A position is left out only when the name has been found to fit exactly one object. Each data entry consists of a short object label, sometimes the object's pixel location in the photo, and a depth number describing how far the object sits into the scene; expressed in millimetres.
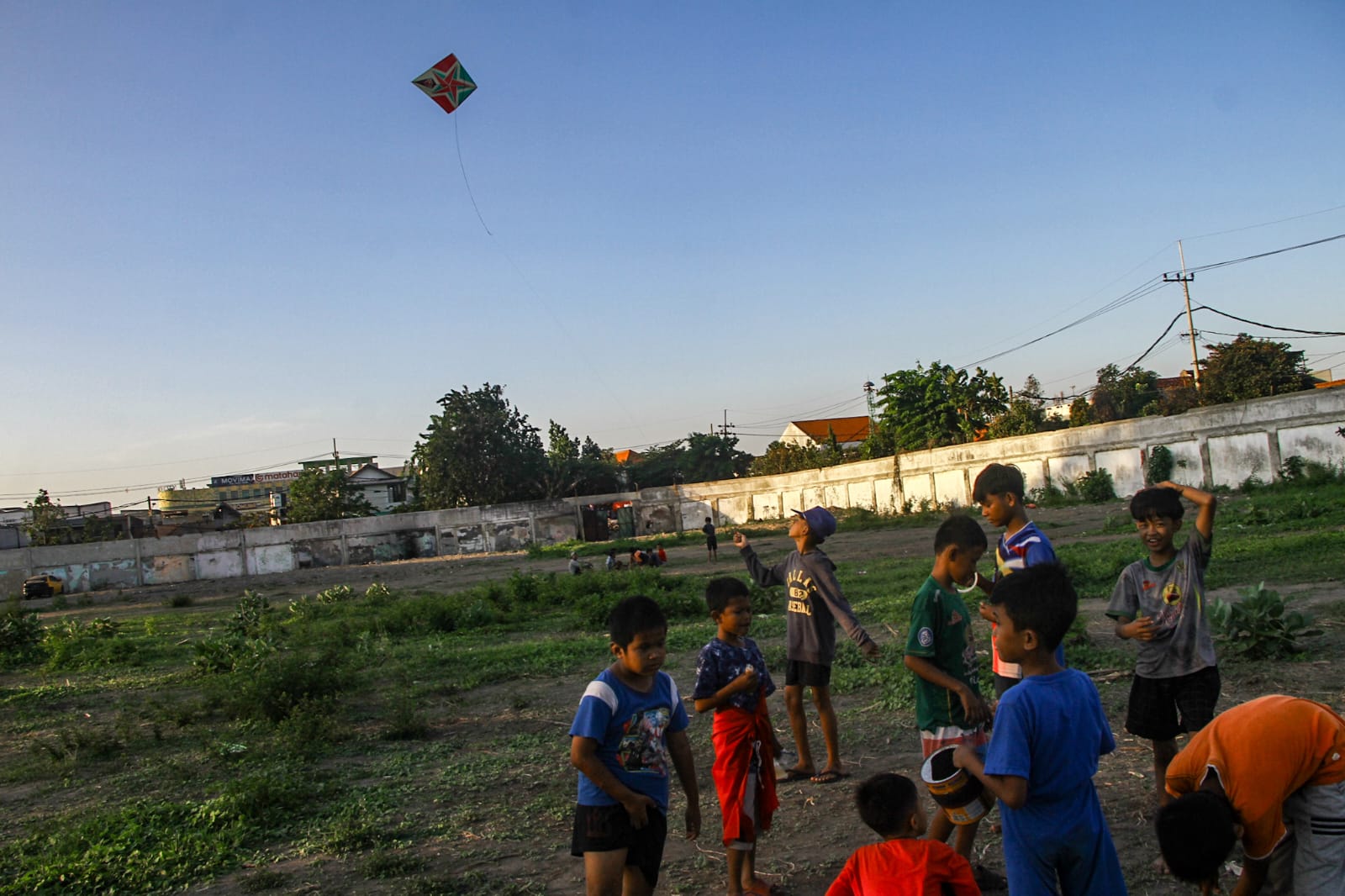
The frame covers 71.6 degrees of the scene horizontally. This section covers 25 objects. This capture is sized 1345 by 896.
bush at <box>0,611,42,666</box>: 15016
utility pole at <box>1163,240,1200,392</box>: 41531
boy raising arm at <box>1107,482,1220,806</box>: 4160
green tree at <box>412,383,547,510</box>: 52812
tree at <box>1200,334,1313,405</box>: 34188
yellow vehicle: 40375
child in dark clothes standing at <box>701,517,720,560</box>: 25328
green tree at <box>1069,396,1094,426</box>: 43281
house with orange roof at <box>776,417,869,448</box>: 80125
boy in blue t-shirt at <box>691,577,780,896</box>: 4059
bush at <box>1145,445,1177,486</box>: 28750
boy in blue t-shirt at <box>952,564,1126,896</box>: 2625
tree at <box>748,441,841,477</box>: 53469
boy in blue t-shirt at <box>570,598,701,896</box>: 3328
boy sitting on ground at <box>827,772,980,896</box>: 2527
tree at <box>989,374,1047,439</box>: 39688
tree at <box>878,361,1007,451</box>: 43219
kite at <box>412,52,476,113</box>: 11398
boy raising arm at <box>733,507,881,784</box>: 5438
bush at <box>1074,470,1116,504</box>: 30609
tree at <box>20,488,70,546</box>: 51500
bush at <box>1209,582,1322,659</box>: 7223
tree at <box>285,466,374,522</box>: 53281
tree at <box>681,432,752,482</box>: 66125
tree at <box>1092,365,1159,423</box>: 47000
